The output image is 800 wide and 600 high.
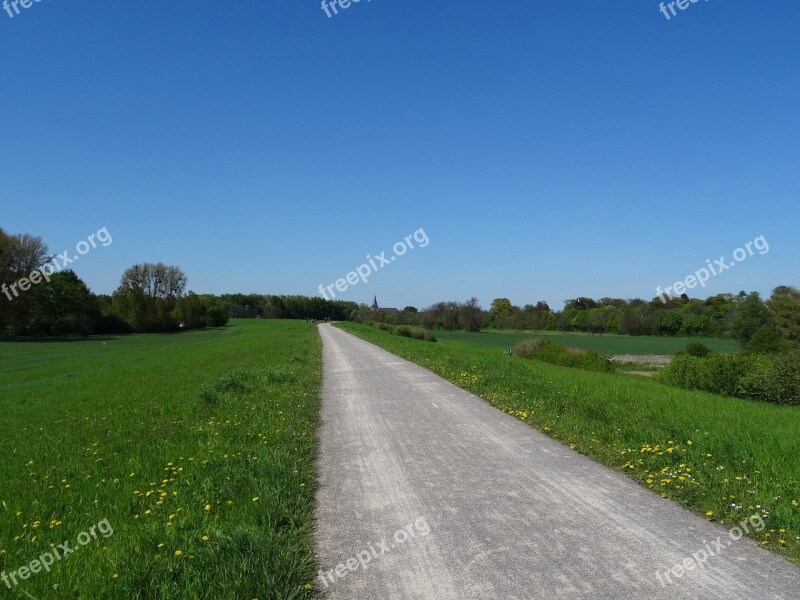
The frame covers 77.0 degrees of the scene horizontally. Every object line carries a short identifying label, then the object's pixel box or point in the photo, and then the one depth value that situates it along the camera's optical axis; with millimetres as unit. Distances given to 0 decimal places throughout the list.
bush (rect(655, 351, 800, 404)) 16812
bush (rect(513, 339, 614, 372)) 28828
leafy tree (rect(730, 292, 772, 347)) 53312
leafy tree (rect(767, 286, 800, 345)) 45094
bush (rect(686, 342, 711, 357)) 36500
